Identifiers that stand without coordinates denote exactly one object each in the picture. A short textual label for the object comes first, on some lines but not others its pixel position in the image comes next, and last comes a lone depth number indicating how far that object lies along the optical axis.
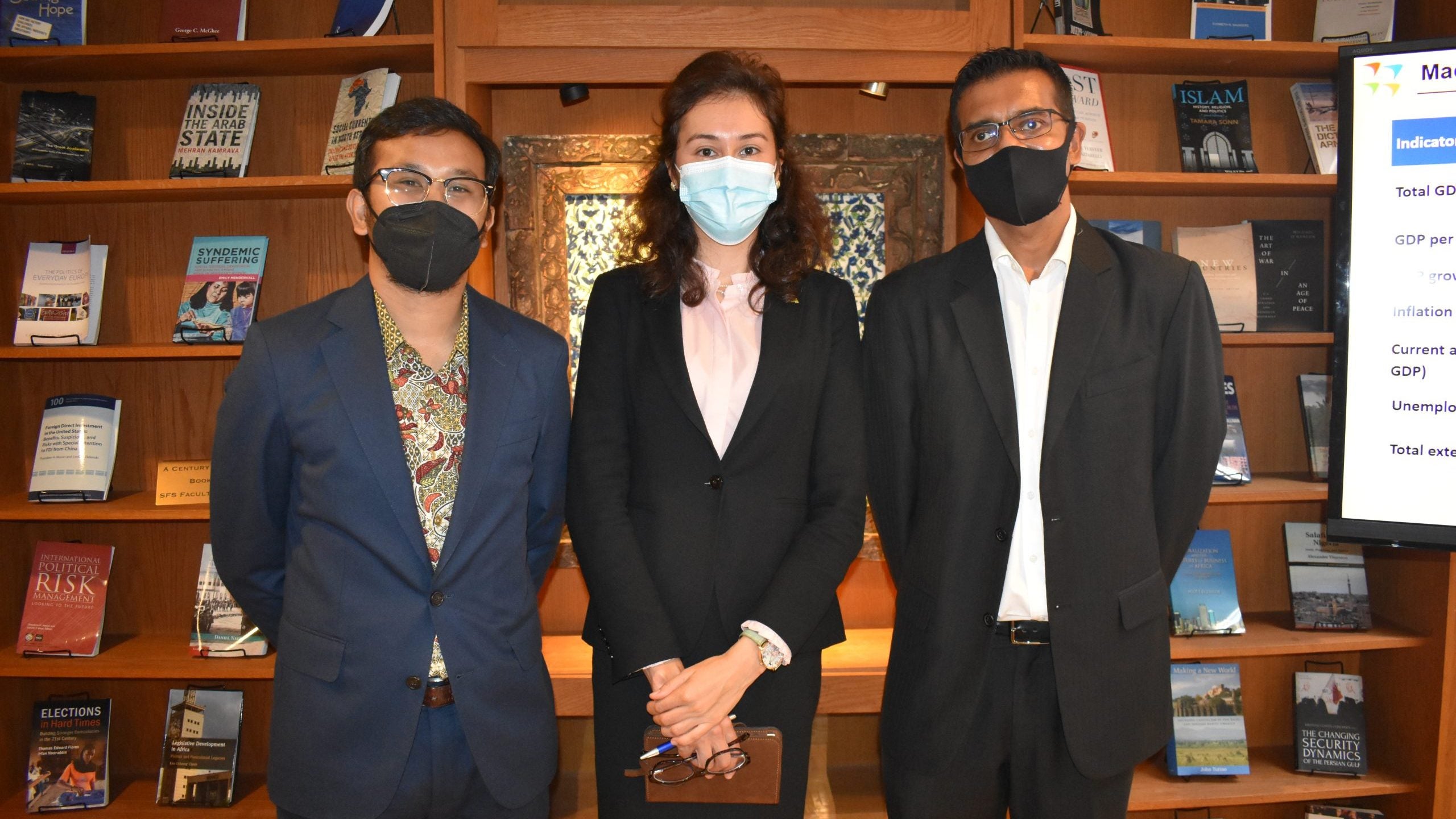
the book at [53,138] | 2.89
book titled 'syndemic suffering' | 2.89
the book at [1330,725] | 2.98
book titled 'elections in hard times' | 2.91
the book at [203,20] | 2.86
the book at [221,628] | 2.85
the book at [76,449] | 2.87
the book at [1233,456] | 2.92
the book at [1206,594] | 2.94
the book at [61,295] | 2.89
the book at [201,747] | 2.89
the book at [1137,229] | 3.04
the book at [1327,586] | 2.98
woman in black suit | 1.69
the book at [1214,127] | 3.04
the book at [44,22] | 2.81
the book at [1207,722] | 2.92
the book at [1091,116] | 2.86
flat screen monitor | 2.07
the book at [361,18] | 2.83
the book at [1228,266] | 3.04
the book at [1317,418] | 3.02
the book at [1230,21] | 2.97
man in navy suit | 1.55
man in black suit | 1.74
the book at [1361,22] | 3.00
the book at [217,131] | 2.89
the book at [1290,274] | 3.10
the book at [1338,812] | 2.95
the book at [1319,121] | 3.04
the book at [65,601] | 2.88
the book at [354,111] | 2.79
